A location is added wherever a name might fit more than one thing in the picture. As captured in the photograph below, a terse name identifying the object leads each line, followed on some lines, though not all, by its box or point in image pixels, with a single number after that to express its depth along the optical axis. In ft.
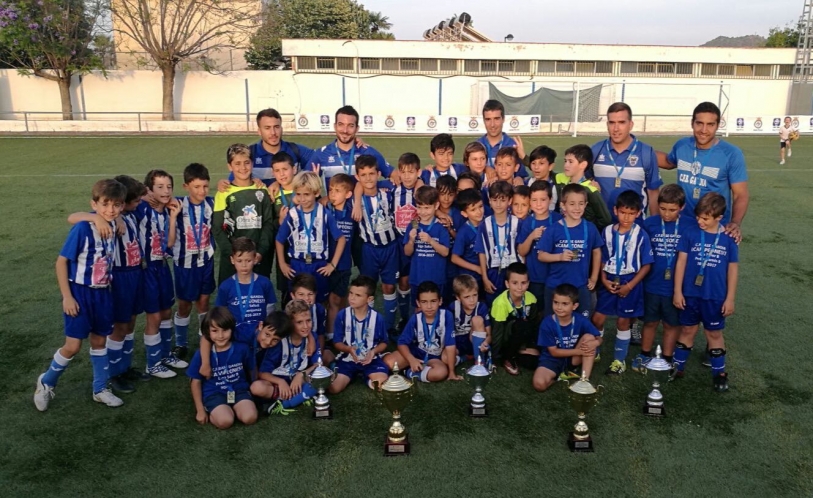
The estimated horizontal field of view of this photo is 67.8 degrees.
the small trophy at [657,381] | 12.27
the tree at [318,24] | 127.75
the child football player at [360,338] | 14.56
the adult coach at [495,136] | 18.01
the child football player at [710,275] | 14.01
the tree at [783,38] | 150.20
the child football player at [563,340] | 14.06
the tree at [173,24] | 90.89
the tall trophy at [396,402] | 11.08
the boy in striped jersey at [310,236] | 15.76
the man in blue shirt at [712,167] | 15.05
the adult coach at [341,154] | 17.90
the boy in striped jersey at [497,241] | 15.85
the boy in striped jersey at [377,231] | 16.51
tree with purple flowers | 86.22
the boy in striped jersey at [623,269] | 14.83
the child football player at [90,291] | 12.46
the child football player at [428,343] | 14.51
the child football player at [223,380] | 12.59
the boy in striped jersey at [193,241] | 15.39
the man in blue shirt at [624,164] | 15.92
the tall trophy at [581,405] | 10.98
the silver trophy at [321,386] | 12.22
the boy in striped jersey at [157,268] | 14.49
